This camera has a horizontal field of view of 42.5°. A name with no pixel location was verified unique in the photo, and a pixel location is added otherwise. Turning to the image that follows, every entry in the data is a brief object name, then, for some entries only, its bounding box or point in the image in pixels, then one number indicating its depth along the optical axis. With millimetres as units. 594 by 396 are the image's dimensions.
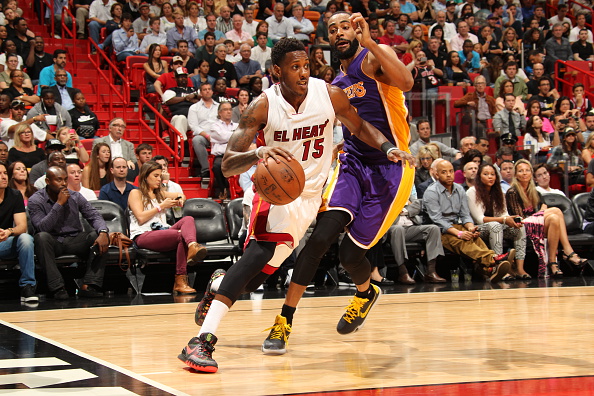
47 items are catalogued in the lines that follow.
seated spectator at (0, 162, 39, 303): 6980
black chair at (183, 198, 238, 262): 8117
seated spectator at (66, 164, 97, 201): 7801
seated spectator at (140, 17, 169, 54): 12294
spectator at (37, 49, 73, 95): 10773
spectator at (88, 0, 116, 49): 12578
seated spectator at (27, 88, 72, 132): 9721
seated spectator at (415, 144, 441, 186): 9219
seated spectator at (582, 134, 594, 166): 10750
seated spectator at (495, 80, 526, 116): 12203
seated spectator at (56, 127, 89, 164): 9000
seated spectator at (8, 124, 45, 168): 8750
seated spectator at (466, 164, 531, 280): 8453
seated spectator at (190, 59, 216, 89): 11484
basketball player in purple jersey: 4367
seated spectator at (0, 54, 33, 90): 10422
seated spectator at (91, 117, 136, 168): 9484
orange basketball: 3588
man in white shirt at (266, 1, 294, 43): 13859
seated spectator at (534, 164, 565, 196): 9445
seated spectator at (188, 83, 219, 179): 10311
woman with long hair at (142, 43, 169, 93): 11477
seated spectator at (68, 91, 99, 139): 10086
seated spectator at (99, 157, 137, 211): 8078
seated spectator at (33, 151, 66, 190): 7602
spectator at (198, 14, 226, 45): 12805
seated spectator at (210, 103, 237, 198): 10070
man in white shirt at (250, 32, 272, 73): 12766
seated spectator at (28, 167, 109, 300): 7082
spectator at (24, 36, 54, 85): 11172
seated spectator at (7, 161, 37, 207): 7816
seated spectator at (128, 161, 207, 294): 7488
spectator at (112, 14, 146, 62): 12211
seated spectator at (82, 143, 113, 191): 8609
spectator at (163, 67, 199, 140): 10907
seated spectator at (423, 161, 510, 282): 8250
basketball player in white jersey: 3846
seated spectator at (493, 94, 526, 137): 11648
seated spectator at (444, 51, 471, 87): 13423
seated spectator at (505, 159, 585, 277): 8602
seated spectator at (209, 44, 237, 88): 11828
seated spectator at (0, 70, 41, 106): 10203
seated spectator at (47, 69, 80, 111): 10500
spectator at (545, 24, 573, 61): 15688
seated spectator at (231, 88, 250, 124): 10870
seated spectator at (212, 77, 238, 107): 11195
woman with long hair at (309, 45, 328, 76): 11312
